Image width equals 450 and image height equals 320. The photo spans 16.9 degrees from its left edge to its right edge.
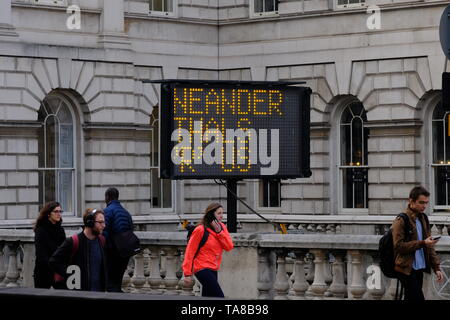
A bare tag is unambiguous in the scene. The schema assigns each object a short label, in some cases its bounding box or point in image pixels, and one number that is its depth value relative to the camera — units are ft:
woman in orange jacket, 53.78
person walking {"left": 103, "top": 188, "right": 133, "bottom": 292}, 58.65
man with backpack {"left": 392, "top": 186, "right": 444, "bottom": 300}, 47.50
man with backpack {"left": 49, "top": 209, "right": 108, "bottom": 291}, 50.88
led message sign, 61.67
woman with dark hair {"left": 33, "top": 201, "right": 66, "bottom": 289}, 56.13
